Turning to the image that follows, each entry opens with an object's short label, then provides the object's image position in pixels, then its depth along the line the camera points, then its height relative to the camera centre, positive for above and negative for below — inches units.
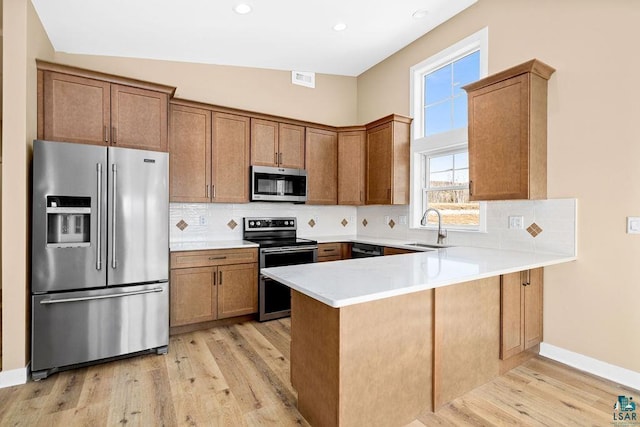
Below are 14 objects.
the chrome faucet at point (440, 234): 135.2 -9.8
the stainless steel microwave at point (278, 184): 149.7 +12.3
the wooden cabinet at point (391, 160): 153.8 +24.5
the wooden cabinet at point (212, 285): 123.5 -30.2
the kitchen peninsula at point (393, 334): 60.2 -26.6
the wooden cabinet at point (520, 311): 89.8 -29.8
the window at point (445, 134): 132.1 +33.5
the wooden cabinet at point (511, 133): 99.3 +25.1
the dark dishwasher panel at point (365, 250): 146.3 -18.8
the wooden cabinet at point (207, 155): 134.5 +23.9
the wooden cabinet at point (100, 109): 101.7 +33.8
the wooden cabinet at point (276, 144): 151.5 +31.9
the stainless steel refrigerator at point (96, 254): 91.7 -13.7
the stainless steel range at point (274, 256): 139.2 -20.6
